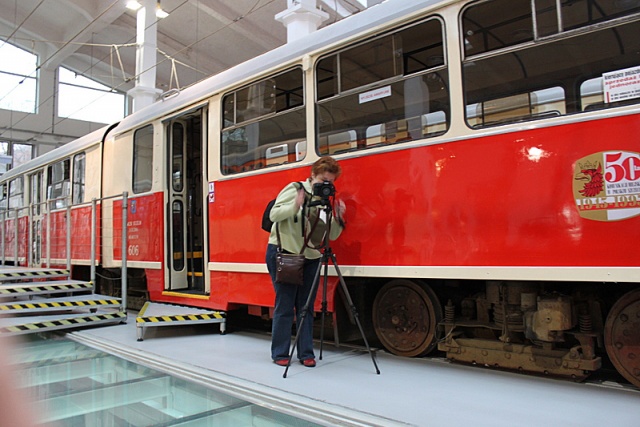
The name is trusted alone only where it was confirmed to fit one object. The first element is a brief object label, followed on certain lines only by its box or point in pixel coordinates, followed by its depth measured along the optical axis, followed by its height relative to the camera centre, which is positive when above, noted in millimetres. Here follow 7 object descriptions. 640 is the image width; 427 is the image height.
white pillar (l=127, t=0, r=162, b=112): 13336 +5540
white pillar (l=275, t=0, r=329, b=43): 9430 +4526
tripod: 3708 -157
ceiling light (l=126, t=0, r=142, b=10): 12352 +6329
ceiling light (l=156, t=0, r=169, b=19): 11297 +5715
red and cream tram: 2914 +557
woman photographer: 3824 +81
